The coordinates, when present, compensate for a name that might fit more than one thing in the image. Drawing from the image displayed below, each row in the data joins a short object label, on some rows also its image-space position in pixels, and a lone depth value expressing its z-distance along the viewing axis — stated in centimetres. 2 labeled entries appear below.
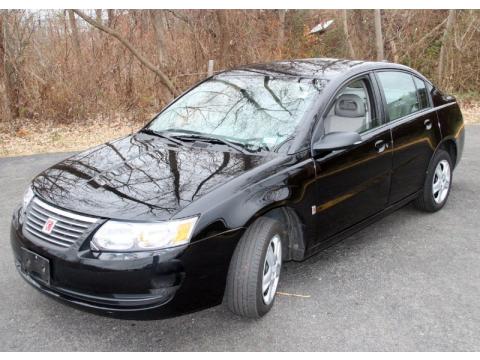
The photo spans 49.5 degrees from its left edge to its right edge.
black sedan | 280
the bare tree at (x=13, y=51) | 1095
